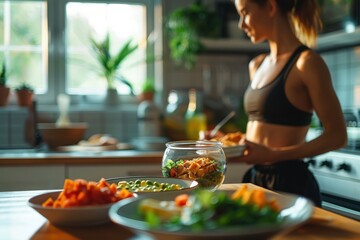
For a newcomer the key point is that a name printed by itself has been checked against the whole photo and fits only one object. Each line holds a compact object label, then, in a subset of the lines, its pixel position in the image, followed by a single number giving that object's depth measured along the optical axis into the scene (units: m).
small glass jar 1.08
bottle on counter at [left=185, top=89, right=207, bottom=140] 2.78
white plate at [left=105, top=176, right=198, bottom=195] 0.93
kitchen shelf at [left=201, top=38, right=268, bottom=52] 2.86
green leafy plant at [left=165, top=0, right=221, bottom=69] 2.82
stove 1.97
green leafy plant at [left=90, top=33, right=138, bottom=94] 2.94
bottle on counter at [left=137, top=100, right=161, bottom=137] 2.79
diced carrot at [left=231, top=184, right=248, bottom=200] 0.74
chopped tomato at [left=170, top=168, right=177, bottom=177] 1.12
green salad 0.63
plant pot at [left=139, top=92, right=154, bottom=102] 2.95
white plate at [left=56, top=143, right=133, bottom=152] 2.46
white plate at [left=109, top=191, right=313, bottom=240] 0.60
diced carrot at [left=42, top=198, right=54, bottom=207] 0.90
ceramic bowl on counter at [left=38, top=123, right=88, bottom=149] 2.54
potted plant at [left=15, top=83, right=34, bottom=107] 2.69
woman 1.61
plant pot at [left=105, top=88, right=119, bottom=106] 2.92
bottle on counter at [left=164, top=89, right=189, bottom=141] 2.84
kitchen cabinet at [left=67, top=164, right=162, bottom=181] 2.23
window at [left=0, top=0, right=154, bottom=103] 2.95
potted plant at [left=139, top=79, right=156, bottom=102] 2.94
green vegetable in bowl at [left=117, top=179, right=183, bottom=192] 1.01
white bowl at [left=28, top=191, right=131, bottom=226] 0.85
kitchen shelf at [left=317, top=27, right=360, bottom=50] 2.36
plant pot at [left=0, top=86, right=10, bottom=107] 2.66
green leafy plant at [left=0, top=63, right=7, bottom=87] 2.65
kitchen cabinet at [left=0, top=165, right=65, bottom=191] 2.21
